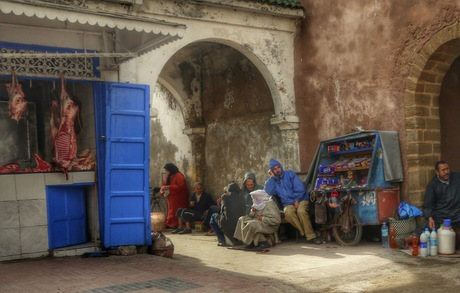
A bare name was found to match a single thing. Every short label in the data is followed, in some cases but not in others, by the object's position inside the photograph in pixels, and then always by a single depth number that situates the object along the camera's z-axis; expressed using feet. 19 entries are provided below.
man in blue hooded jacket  31.63
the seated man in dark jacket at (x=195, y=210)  40.57
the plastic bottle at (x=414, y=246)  25.76
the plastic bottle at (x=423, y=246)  25.57
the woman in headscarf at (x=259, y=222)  29.89
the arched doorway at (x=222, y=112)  39.19
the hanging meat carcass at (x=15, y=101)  24.35
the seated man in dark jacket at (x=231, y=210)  31.50
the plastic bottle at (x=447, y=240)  25.25
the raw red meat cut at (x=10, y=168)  25.89
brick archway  29.07
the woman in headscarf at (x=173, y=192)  43.34
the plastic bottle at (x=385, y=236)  28.14
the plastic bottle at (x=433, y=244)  25.58
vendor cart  29.01
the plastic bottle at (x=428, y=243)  25.80
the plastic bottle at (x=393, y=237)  27.78
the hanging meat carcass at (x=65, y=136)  26.71
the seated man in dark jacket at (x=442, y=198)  26.76
